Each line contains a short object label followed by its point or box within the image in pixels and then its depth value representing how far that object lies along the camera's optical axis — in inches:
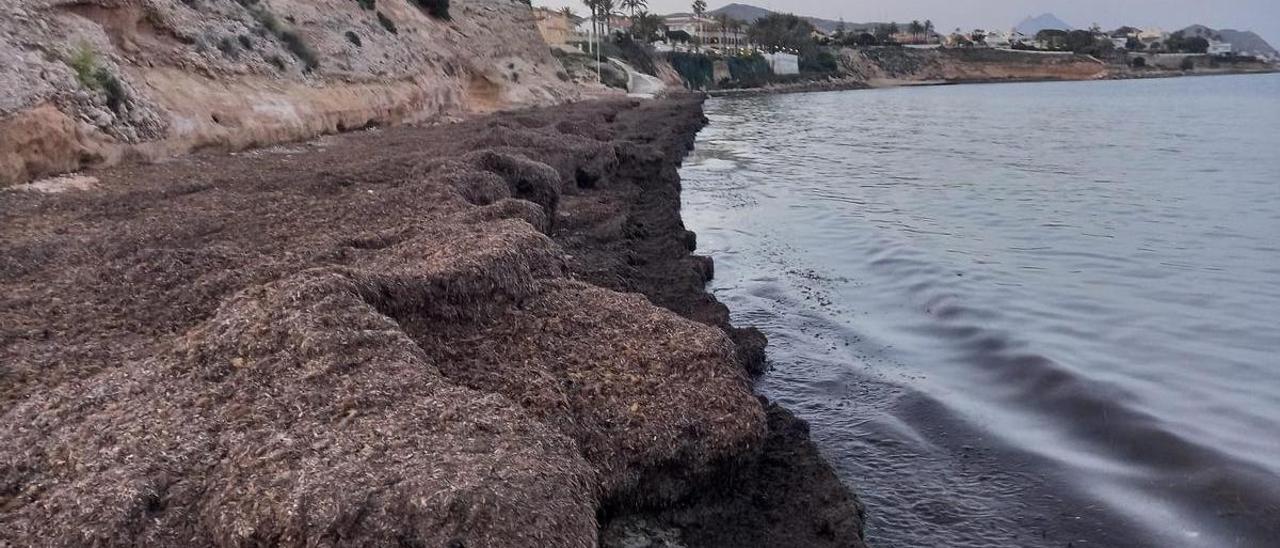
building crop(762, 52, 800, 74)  4431.6
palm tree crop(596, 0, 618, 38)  3125.2
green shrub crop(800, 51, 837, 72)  4736.7
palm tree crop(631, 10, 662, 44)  3777.1
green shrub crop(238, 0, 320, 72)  812.0
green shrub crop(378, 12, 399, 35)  1115.9
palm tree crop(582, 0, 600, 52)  3027.1
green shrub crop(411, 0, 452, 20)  1439.5
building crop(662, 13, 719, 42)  5293.3
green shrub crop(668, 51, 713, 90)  3604.8
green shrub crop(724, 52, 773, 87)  3988.7
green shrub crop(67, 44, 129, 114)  493.0
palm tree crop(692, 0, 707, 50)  5009.6
